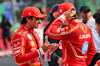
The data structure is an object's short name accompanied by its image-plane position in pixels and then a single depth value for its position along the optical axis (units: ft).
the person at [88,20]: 36.06
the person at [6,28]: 88.69
